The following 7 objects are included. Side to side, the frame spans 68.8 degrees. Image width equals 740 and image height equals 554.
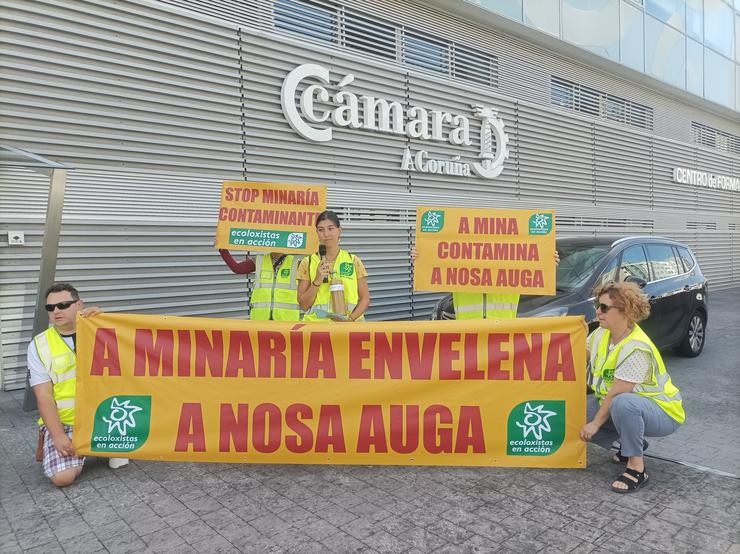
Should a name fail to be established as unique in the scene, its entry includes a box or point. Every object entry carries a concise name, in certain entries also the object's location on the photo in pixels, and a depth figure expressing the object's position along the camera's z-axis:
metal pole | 4.89
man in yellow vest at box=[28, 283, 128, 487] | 3.50
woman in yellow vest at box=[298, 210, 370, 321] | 4.42
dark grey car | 5.31
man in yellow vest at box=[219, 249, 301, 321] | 4.71
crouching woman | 3.44
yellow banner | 3.63
